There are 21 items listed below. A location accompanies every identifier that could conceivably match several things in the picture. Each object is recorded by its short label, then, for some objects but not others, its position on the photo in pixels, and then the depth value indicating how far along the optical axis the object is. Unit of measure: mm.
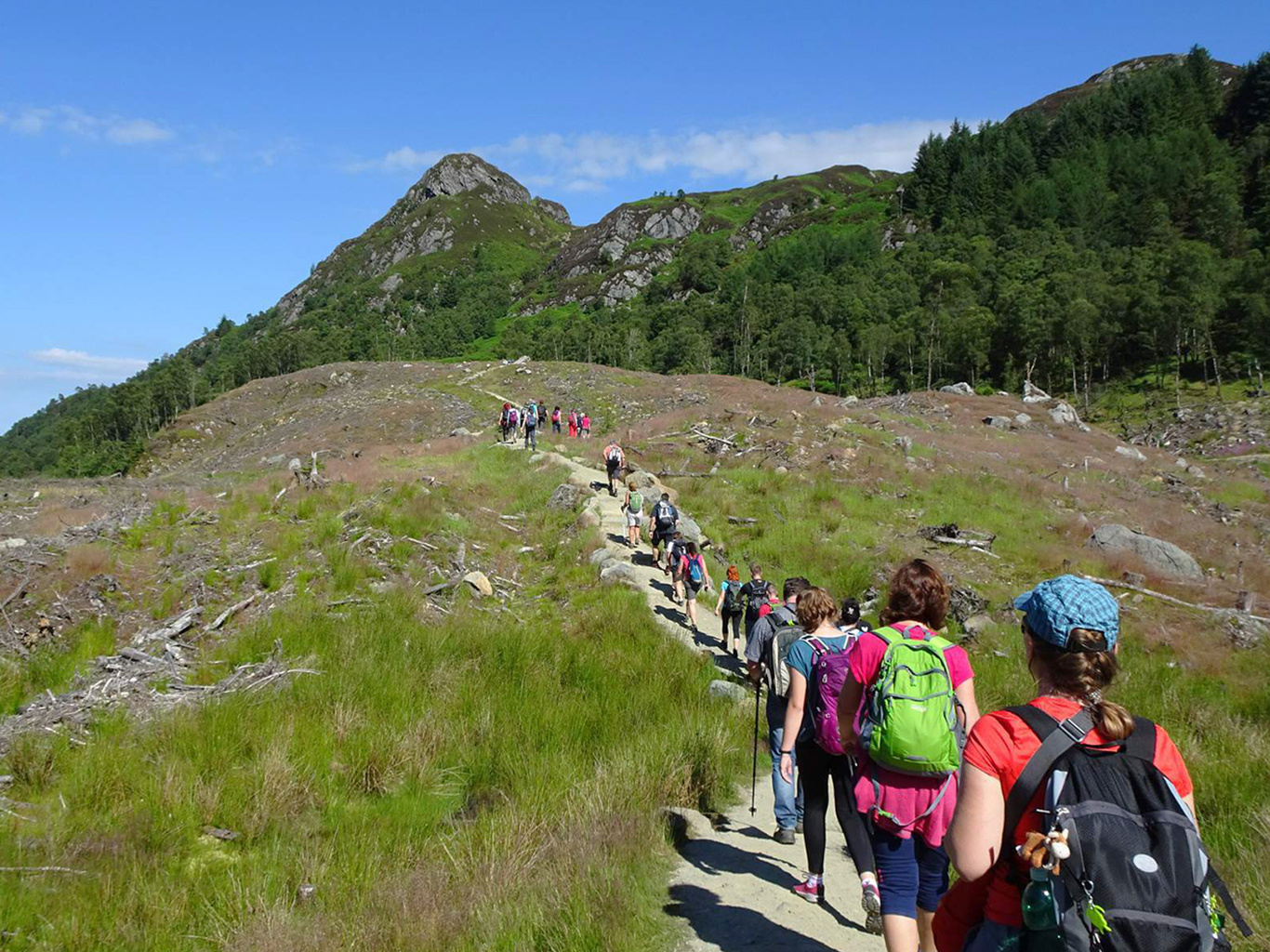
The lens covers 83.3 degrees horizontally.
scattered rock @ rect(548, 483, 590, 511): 19812
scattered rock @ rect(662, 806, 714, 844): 5664
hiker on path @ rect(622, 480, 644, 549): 15844
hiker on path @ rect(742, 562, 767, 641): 9484
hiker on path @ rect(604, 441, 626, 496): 19969
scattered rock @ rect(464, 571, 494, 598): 13383
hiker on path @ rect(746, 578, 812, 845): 5586
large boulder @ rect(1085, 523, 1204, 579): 16891
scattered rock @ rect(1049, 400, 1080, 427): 46719
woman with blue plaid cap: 2318
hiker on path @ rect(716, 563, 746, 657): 10836
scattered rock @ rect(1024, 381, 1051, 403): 56956
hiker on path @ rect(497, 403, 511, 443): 31638
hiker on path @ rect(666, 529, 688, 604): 13156
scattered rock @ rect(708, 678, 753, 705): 8578
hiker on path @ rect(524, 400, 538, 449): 27297
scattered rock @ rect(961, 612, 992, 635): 12406
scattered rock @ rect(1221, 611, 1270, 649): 11977
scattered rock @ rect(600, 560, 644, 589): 14164
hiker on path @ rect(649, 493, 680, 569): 14961
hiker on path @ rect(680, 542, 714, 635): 12109
